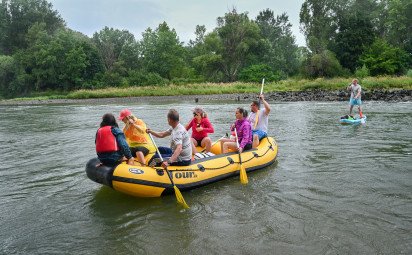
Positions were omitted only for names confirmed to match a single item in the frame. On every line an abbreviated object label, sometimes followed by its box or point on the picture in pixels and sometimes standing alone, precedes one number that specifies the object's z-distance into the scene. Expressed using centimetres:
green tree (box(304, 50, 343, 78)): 3909
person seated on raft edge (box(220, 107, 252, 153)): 731
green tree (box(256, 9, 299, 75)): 5003
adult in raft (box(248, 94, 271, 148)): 805
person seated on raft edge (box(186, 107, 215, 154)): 742
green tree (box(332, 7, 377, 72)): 4059
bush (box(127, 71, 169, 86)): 4347
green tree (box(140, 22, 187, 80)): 4916
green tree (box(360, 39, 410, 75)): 3634
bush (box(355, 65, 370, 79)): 3534
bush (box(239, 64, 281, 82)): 4244
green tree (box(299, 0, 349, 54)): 4684
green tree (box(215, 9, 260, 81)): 4766
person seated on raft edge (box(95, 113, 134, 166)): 565
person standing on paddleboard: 1489
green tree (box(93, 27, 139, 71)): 5294
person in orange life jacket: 631
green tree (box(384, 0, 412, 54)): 4569
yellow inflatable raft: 552
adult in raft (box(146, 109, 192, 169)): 586
